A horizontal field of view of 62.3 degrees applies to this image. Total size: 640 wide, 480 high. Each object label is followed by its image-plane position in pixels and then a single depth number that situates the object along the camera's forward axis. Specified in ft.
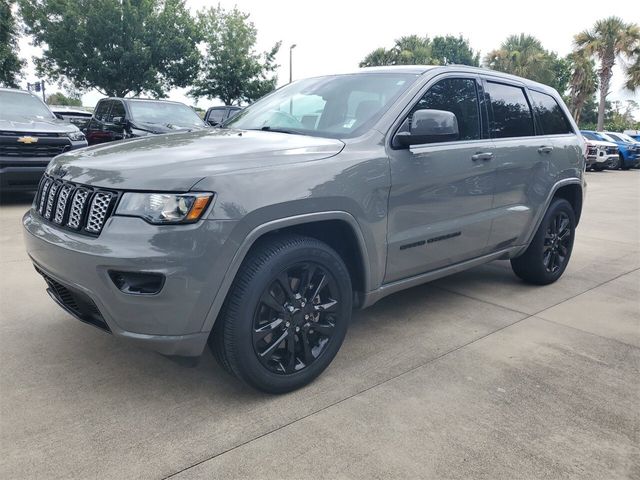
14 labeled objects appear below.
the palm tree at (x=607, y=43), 109.09
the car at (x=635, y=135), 94.13
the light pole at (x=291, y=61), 93.71
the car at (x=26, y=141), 24.62
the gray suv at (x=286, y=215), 7.71
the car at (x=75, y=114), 51.00
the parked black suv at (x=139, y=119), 31.99
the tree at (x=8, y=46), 68.03
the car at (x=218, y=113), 54.54
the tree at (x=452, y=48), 206.90
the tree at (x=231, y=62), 85.35
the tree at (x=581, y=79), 117.16
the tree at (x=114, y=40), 70.90
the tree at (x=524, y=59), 123.65
